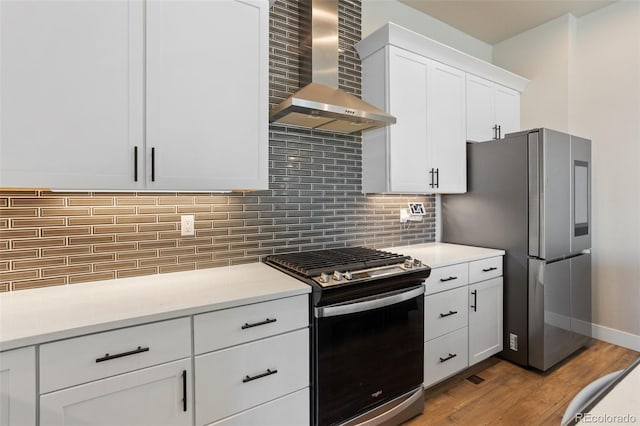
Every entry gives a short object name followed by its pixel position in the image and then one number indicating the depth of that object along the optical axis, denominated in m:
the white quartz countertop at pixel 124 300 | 1.15
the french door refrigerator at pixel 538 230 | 2.48
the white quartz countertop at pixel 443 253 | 2.31
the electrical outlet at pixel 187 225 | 1.95
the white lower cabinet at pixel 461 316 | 2.20
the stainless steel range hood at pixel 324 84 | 2.00
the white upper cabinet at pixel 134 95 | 1.31
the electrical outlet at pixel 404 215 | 2.89
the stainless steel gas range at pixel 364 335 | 1.65
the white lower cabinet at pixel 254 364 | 1.39
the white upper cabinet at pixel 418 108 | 2.42
